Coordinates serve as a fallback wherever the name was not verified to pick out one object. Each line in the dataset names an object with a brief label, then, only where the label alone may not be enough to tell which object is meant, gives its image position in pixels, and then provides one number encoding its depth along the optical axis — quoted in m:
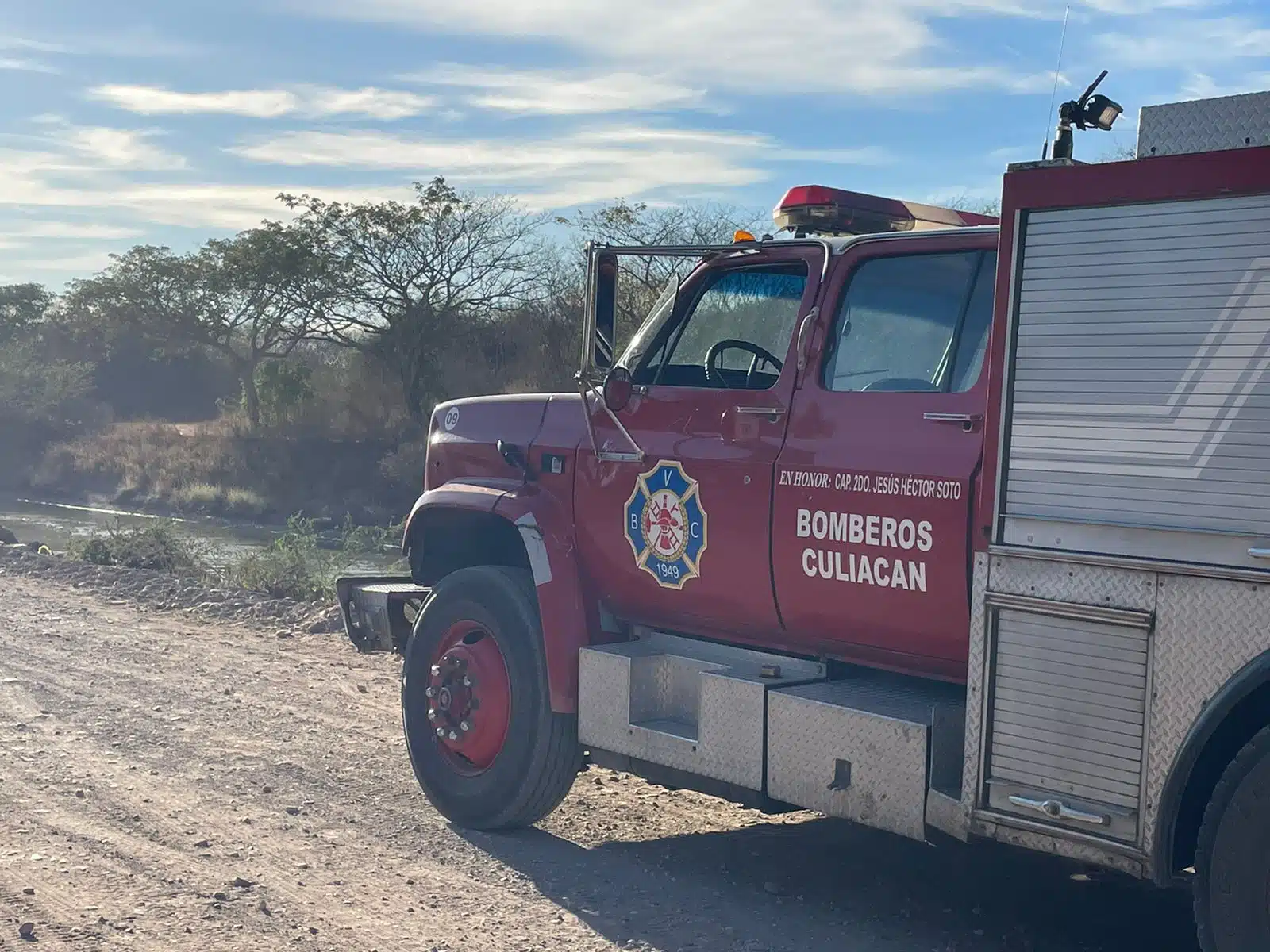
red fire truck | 3.86
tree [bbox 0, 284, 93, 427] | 49.25
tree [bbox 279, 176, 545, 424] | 39.28
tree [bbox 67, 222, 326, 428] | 41.41
